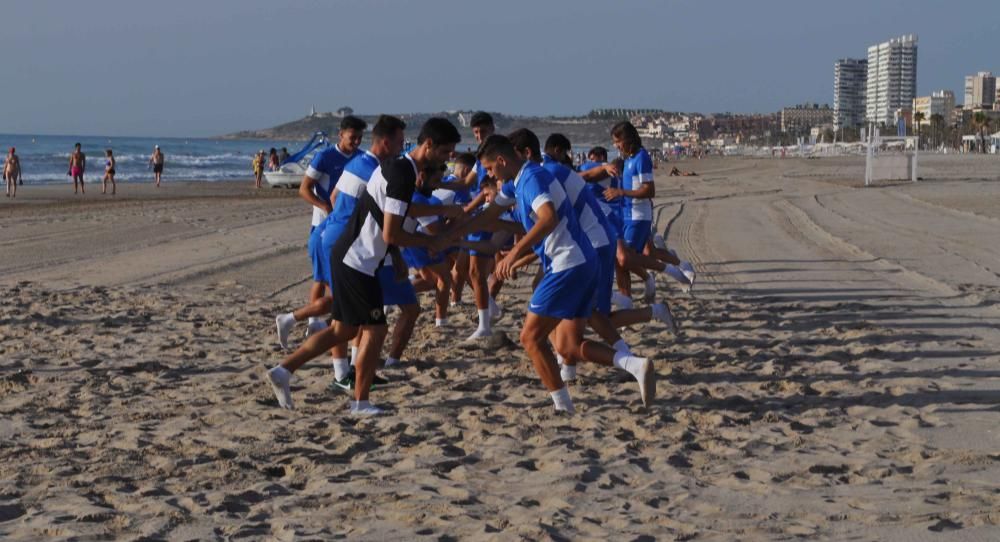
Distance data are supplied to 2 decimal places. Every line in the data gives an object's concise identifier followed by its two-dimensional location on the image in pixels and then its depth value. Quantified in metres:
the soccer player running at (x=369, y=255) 6.54
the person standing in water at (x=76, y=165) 35.50
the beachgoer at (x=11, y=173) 32.38
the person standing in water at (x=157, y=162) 42.59
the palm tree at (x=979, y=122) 138.27
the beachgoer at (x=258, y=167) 44.12
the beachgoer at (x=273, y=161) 46.25
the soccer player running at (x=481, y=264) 8.99
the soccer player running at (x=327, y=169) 8.72
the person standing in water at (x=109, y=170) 35.88
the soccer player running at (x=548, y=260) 6.54
